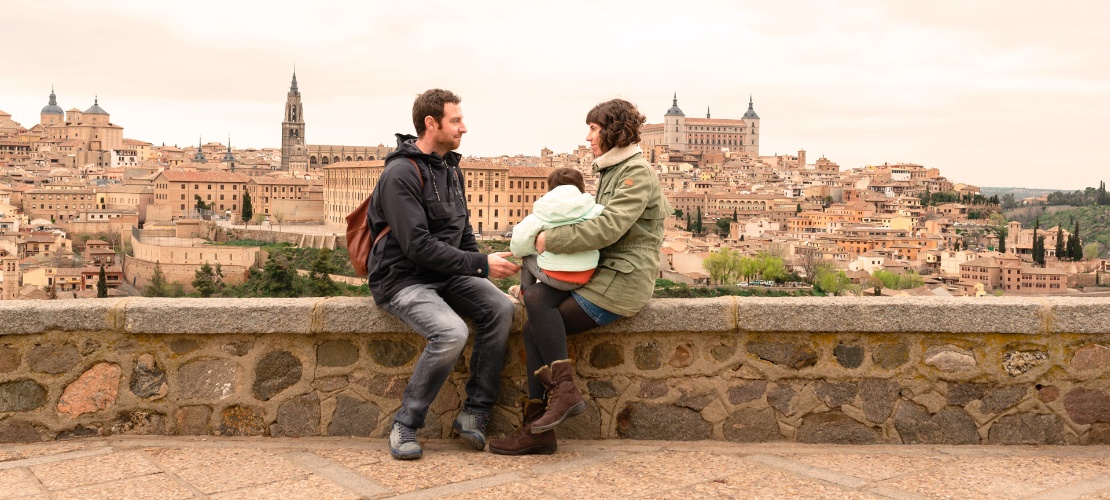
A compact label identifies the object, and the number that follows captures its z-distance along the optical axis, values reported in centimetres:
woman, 316
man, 317
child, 320
